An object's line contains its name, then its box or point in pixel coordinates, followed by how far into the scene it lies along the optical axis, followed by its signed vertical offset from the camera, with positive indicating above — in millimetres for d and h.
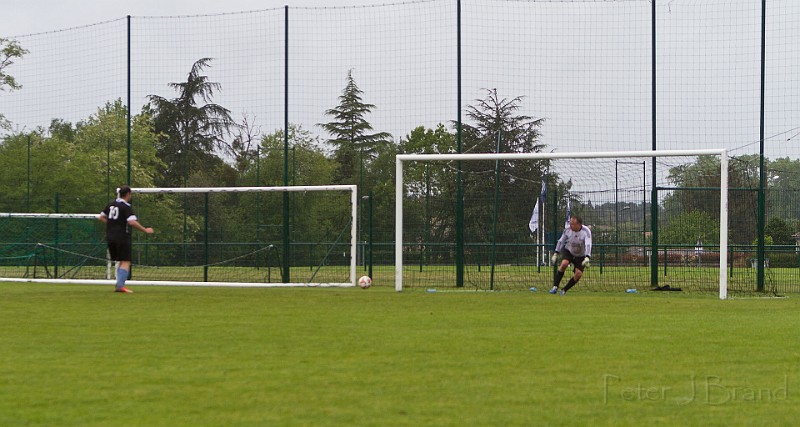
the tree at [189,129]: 42412 +5325
